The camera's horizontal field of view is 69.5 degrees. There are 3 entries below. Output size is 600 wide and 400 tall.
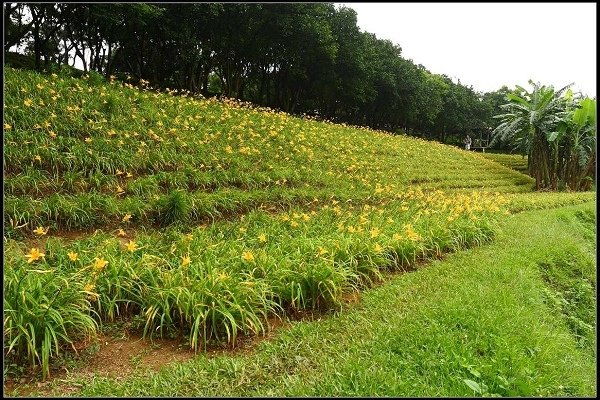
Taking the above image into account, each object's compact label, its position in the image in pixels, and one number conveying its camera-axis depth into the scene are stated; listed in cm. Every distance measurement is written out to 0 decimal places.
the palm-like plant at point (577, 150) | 1228
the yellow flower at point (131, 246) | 315
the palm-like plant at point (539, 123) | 1276
